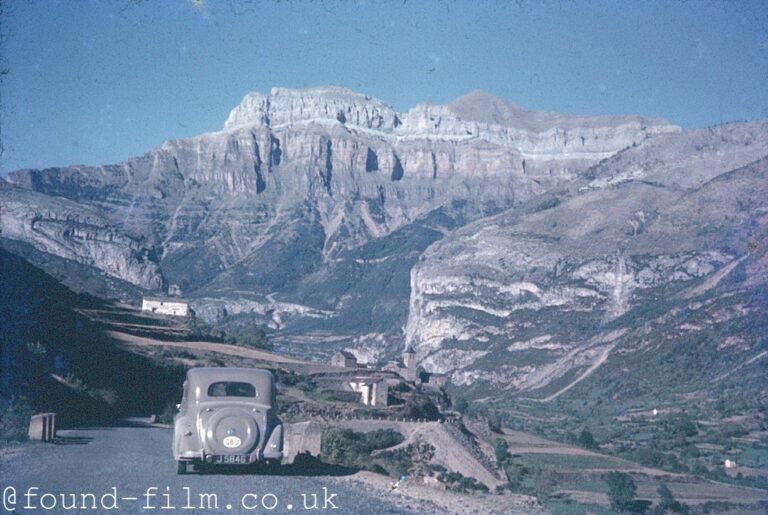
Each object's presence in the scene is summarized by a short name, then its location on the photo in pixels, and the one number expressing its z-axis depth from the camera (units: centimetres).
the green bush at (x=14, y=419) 2303
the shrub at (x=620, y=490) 3444
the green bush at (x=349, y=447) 2326
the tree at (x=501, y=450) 4863
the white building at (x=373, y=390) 5750
